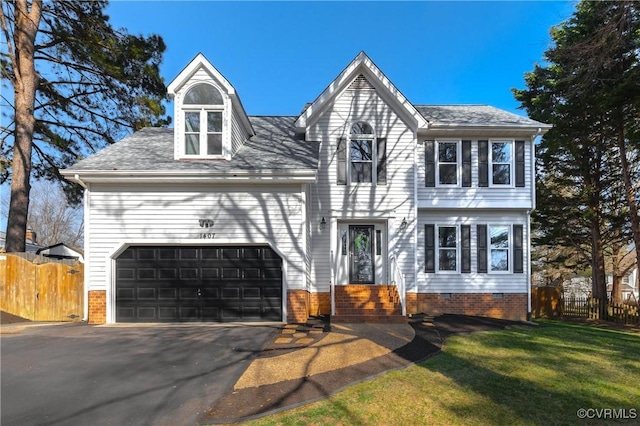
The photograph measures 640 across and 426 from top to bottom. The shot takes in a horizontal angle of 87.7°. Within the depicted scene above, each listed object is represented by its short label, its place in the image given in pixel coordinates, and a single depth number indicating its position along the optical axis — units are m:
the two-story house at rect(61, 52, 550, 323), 9.80
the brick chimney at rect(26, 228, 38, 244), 30.22
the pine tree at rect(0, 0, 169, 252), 12.73
